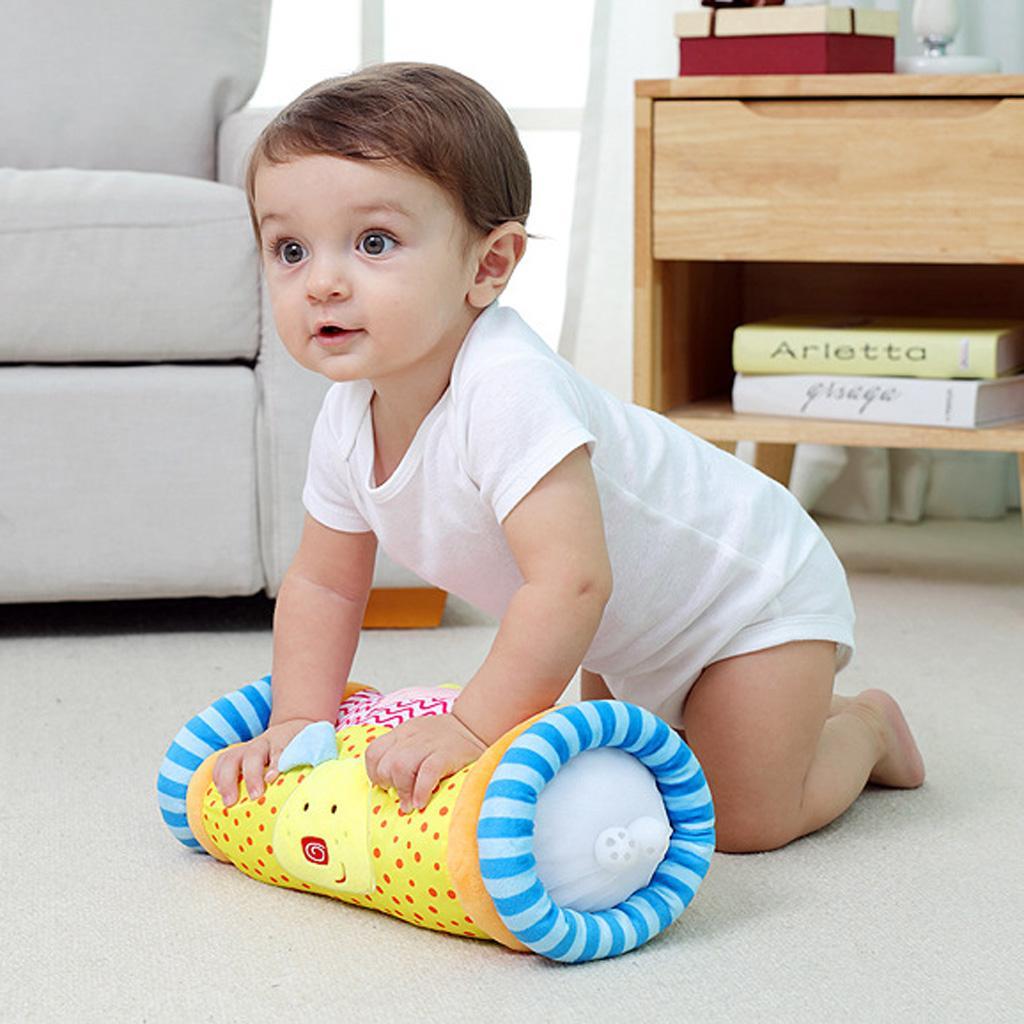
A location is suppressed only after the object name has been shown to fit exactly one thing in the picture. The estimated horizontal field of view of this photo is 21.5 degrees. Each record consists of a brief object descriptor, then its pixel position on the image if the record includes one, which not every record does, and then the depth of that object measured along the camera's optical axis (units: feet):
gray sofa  7.54
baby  5.66
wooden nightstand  8.03
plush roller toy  5.44
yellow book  8.24
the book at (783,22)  8.26
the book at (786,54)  8.27
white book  8.20
